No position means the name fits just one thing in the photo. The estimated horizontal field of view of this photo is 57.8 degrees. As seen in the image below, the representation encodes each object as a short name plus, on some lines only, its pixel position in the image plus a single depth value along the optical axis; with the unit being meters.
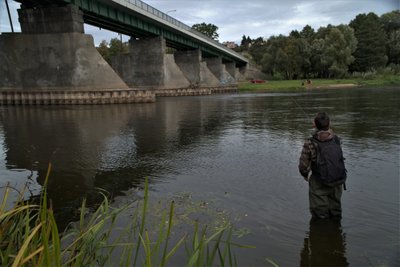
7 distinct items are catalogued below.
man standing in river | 5.42
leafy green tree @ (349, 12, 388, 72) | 91.12
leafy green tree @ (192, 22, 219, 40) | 157.00
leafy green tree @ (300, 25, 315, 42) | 115.03
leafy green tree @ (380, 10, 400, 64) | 93.38
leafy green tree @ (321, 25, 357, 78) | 85.12
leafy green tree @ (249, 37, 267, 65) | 137.21
